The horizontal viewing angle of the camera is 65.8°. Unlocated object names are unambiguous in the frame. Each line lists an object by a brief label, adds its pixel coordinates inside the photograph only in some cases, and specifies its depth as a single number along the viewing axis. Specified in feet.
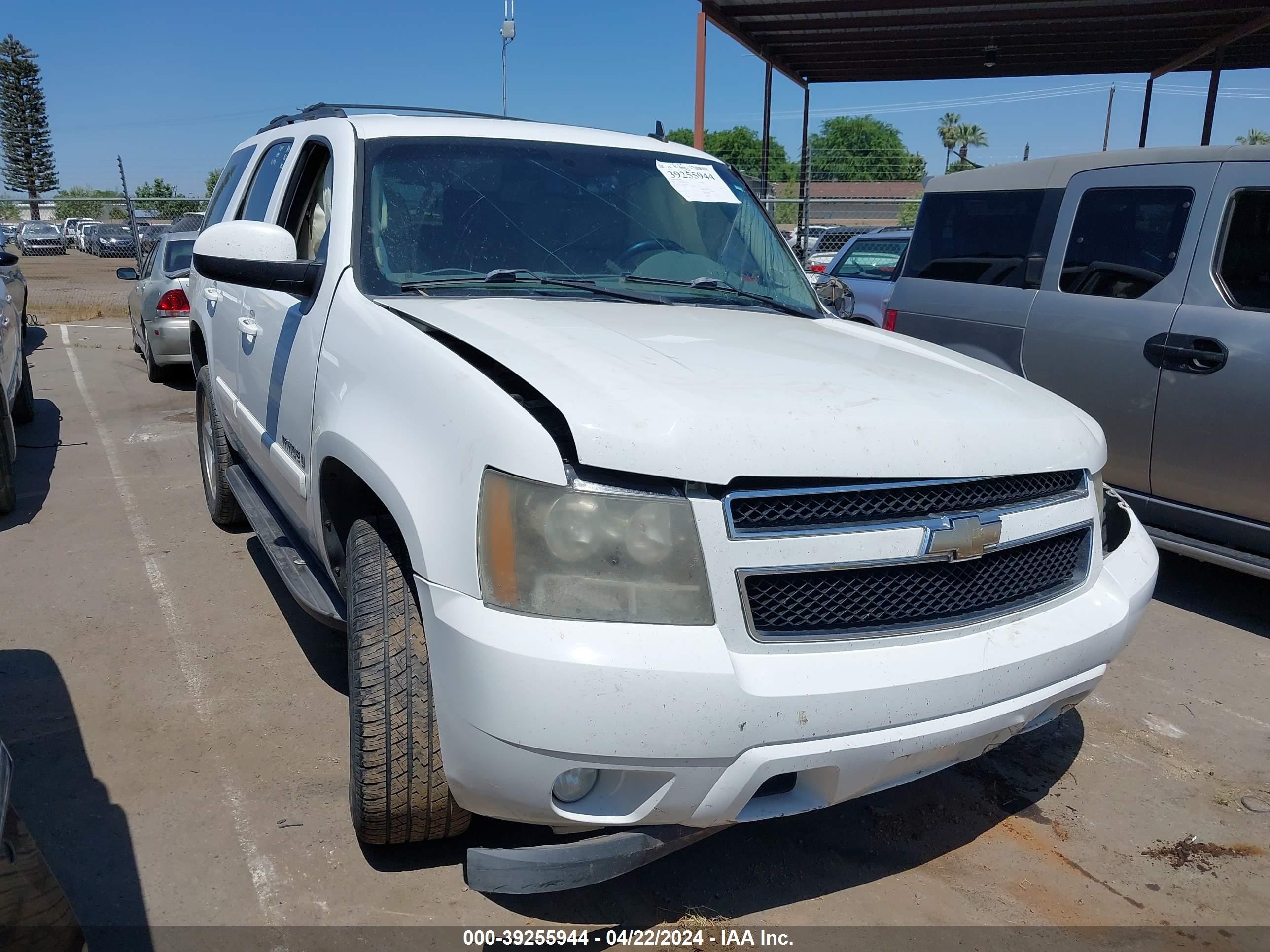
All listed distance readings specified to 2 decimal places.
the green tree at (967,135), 318.84
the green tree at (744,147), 301.84
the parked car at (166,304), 31.63
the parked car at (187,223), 45.98
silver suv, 13.85
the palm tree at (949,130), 314.35
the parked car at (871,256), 33.63
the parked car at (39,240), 125.70
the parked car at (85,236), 130.41
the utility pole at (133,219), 51.78
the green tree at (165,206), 132.46
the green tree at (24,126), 222.89
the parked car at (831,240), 62.59
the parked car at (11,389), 18.56
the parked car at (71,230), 154.20
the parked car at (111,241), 111.65
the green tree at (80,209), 196.95
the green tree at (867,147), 252.83
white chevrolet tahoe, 6.46
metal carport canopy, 36.01
